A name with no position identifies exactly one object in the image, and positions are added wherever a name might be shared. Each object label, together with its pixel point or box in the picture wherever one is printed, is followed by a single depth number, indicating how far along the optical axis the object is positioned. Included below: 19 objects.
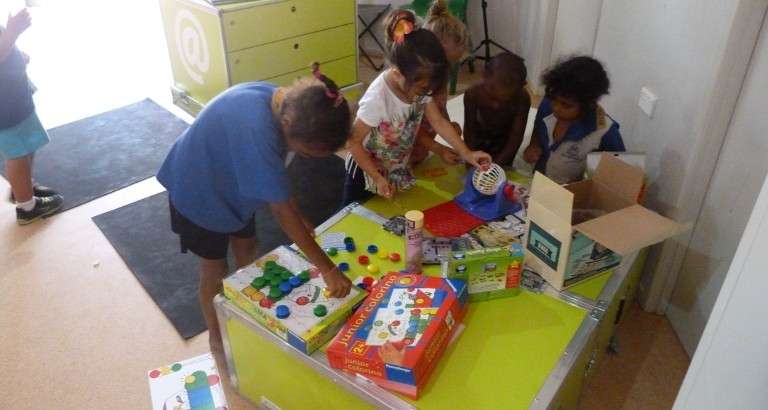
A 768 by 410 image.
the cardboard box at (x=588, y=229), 1.37
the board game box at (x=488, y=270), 1.39
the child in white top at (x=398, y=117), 1.53
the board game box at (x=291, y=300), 1.27
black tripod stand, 3.80
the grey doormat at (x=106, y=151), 2.68
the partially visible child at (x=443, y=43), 1.90
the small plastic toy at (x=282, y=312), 1.29
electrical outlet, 1.95
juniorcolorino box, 1.17
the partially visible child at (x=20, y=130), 2.13
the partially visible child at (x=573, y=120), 1.75
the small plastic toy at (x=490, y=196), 1.72
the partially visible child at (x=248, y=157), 1.23
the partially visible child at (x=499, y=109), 1.86
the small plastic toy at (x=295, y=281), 1.37
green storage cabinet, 2.72
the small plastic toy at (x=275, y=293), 1.34
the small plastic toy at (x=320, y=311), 1.29
